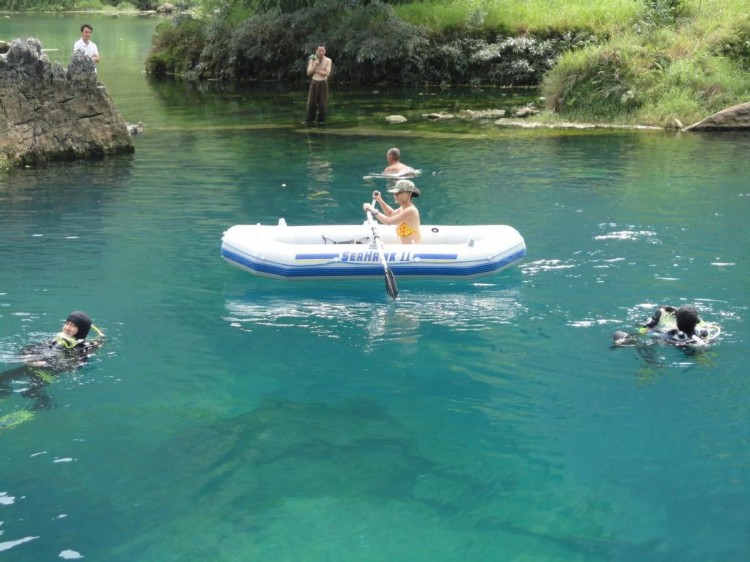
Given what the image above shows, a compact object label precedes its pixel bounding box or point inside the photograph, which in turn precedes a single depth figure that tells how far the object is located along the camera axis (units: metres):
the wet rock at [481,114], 24.09
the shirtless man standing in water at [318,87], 23.11
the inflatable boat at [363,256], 11.40
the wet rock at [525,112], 23.73
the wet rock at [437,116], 24.17
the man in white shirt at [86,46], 18.73
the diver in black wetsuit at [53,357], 8.68
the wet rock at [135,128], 22.19
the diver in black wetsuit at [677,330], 9.02
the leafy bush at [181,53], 35.91
